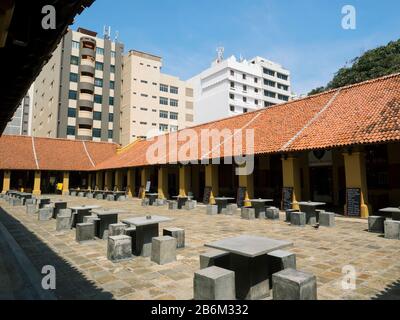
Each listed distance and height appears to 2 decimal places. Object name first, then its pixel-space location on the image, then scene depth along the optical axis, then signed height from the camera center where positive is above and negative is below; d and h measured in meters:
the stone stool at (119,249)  6.89 -1.61
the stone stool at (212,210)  15.25 -1.40
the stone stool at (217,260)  5.27 -1.45
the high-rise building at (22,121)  90.25 +21.24
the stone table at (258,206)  13.88 -1.09
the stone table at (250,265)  4.67 -1.42
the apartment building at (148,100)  57.19 +18.20
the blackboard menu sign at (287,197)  15.52 -0.75
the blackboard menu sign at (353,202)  13.04 -0.85
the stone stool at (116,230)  8.75 -1.42
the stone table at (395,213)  9.78 -1.04
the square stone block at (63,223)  10.78 -1.48
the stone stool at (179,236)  8.02 -1.48
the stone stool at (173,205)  18.12 -1.33
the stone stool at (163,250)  6.71 -1.60
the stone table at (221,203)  15.83 -1.07
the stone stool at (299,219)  11.33 -1.42
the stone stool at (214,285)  4.25 -1.57
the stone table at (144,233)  7.55 -1.35
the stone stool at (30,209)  16.11 -1.38
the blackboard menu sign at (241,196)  17.64 -0.74
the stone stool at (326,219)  11.16 -1.43
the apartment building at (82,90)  51.28 +18.58
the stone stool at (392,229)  8.91 -1.46
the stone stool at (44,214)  13.52 -1.43
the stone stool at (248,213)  13.55 -1.40
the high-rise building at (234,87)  62.12 +23.08
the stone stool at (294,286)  4.10 -1.54
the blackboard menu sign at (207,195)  19.89 -0.76
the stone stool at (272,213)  13.34 -1.39
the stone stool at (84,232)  8.90 -1.52
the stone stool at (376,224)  9.88 -1.44
